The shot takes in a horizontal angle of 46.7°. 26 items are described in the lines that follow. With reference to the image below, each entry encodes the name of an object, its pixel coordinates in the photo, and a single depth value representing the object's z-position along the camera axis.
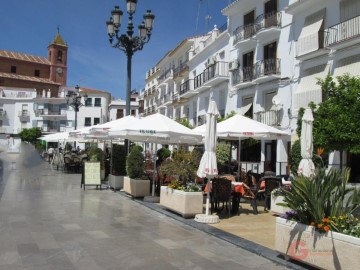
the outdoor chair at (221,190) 9.72
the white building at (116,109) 78.56
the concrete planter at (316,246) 4.96
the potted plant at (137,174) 13.08
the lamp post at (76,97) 29.58
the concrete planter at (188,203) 9.59
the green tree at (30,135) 72.88
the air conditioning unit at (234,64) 27.48
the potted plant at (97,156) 18.29
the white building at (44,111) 77.38
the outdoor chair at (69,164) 24.19
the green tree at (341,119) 14.62
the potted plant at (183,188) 9.63
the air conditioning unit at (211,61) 31.46
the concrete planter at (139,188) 13.12
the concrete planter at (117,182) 15.51
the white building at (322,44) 18.22
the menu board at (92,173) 15.43
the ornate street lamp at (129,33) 14.94
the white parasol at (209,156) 9.16
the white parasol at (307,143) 10.16
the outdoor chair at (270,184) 10.98
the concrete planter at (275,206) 9.99
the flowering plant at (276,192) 9.97
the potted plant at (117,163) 15.87
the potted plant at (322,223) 5.09
